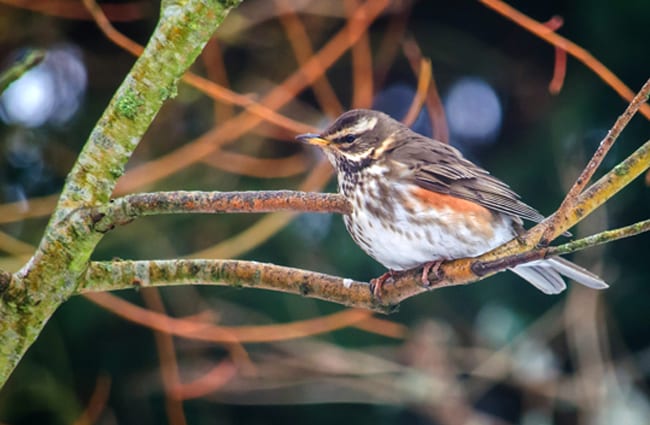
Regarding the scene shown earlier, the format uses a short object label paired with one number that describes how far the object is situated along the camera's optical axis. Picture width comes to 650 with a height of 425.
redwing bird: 6.63
